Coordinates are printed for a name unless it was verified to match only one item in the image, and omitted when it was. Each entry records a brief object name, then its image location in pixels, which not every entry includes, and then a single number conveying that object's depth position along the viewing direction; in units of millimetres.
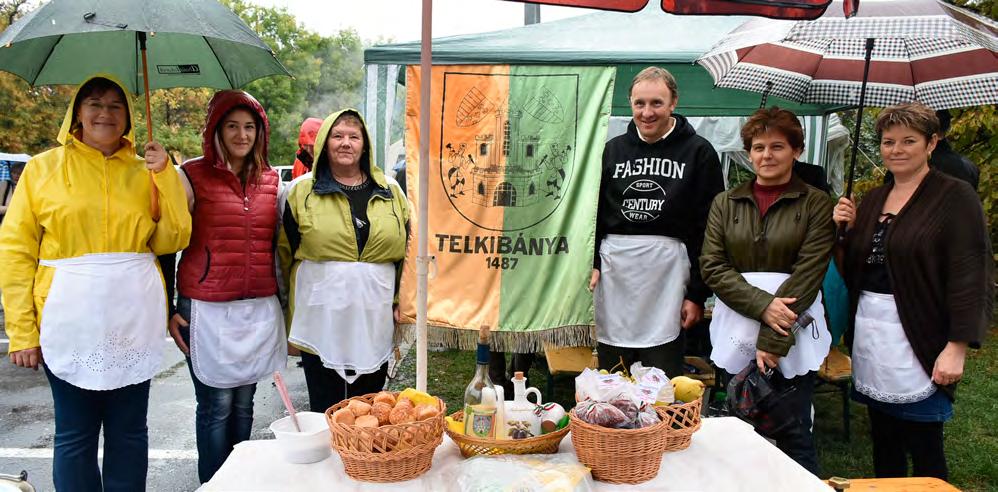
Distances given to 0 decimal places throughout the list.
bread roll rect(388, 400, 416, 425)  1694
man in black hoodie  2861
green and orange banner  3400
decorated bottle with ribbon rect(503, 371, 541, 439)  1752
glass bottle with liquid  1738
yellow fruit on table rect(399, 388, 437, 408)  1829
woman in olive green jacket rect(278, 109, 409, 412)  2738
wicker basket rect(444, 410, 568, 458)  1711
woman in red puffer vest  2627
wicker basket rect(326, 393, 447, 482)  1603
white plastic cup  1737
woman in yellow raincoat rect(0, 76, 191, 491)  2314
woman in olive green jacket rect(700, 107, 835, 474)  2504
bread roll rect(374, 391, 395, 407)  1826
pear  1973
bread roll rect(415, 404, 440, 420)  1717
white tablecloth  1654
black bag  2562
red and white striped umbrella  2193
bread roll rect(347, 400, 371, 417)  1729
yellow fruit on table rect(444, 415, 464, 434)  1837
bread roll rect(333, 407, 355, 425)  1690
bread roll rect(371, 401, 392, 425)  1712
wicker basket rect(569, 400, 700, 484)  1631
